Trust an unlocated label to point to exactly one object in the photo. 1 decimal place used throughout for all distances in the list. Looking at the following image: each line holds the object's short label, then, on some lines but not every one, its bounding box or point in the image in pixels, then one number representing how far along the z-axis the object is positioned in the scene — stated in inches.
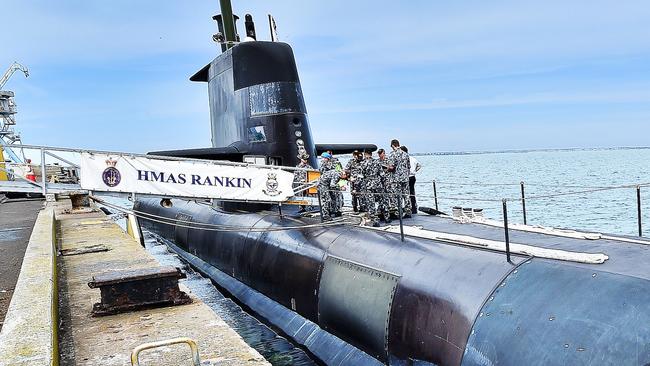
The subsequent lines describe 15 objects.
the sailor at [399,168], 400.2
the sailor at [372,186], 396.8
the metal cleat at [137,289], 206.8
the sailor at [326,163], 425.4
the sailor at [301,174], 484.4
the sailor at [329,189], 418.6
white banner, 442.3
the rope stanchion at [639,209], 289.1
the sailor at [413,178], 454.9
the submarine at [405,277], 201.5
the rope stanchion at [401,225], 319.3
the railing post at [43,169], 427.2
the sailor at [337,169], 425.7
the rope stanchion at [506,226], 241.8
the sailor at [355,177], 413.5
